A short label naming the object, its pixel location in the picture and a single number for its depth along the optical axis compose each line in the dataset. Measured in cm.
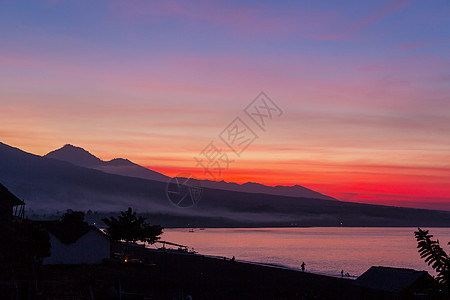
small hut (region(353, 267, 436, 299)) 3888
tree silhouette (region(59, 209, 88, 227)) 7619
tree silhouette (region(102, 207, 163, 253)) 8694
